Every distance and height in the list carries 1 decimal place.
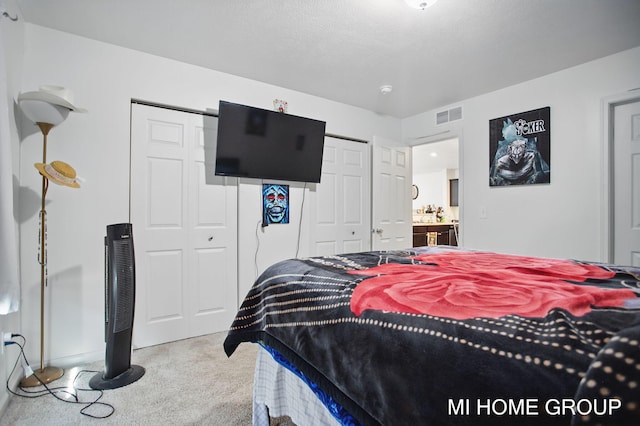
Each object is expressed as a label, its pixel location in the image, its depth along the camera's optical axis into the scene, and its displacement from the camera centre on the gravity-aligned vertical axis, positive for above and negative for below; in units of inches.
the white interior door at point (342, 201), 146.8 +6.6
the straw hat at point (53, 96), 78.3 +29.2
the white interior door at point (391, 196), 159.9 +9.8
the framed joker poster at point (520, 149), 121.3 +27.0
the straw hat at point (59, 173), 78.7 +10.3
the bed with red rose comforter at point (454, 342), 21.3 -11.1
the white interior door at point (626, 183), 102.6 +10.7
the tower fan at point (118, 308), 81.1 -24.6
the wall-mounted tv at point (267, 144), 114.3 +27.3
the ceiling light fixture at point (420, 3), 75.1 +50.7
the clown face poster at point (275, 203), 130.7 +4.5
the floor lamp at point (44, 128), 79.0 +22.6
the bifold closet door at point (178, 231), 106.0 -6.3
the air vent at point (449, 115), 149.8 +48.3
